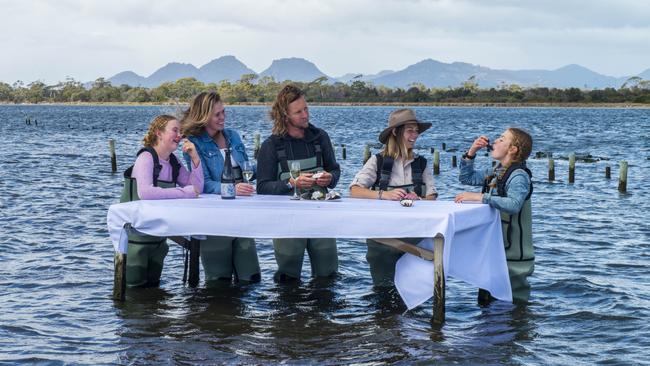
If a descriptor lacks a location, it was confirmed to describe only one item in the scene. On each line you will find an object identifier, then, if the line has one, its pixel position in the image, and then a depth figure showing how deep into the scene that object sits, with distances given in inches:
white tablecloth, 291.3
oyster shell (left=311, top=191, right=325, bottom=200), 320.5
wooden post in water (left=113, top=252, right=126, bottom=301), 331.0
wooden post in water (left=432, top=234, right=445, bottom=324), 294.2
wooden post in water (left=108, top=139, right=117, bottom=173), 1283.2
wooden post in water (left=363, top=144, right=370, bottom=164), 1421.9
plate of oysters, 320.5
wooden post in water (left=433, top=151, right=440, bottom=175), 1350.3
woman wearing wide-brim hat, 336.5
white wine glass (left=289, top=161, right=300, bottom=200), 313.7
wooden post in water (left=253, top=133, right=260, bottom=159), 1646.2
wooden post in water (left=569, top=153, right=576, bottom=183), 1146.7
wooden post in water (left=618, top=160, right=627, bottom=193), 1033.2
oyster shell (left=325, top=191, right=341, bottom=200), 321.4
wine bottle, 323.9
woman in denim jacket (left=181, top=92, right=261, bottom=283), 345.7
